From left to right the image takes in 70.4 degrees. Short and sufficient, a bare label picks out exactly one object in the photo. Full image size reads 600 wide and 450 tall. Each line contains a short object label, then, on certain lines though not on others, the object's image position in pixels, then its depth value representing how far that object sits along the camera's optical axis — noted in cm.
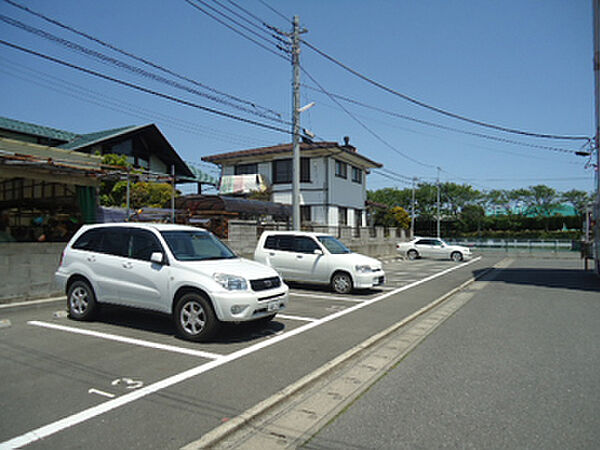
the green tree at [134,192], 2009
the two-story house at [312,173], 2677
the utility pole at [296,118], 1501
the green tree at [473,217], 5447
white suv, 642
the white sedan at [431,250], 2747
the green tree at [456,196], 5759
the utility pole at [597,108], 1598
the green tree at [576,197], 6271
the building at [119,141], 2352
